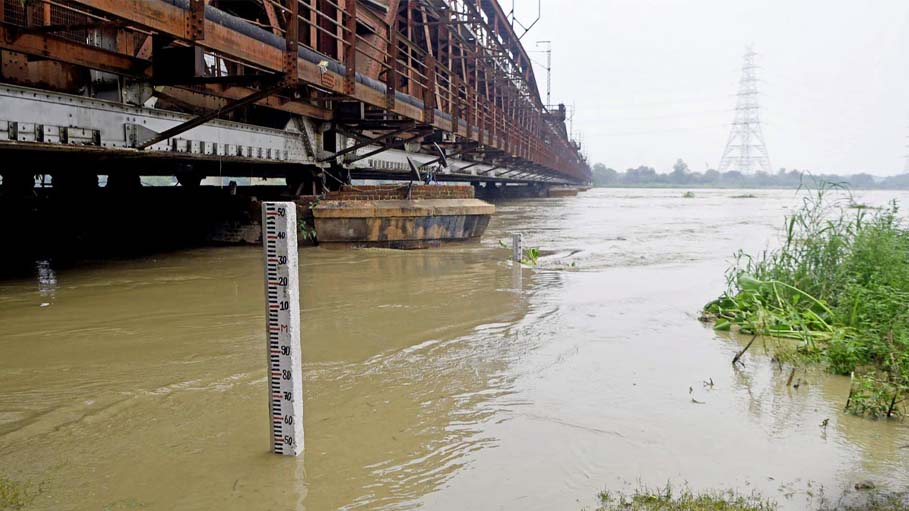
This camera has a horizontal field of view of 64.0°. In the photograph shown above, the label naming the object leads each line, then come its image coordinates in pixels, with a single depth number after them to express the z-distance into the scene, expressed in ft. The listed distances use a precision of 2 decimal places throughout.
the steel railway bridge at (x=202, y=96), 20.94
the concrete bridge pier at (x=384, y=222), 40.19
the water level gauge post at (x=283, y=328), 10.84
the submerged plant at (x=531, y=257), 36.75
